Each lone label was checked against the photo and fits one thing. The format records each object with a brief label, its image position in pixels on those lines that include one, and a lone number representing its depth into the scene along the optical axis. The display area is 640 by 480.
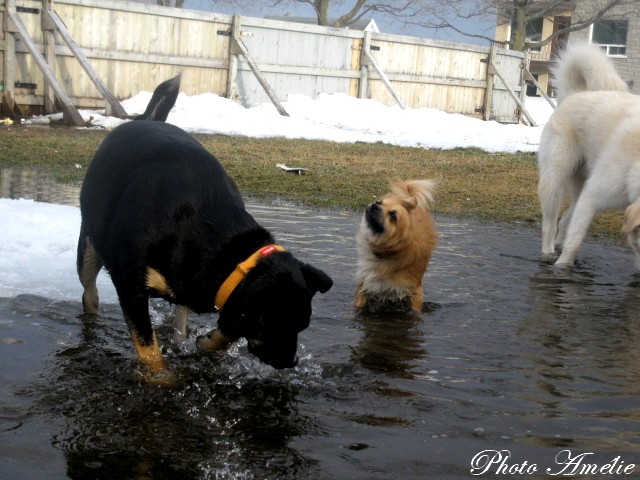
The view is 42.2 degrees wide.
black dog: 3.40
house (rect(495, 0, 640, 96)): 41.81
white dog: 7.04
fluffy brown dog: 5.78
